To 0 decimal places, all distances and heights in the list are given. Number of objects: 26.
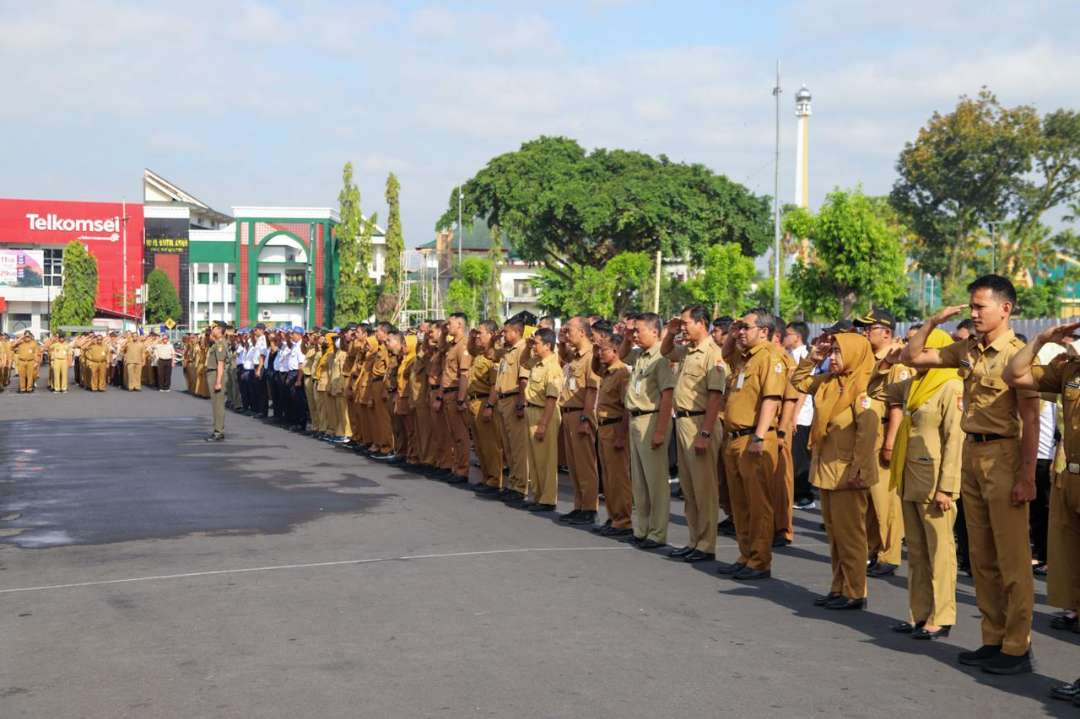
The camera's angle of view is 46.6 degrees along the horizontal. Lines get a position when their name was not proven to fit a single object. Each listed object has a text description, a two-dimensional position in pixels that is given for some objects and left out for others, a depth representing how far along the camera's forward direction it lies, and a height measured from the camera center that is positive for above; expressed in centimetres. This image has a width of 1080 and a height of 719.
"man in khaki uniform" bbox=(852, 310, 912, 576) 931 -157
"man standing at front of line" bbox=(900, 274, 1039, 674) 666 -89
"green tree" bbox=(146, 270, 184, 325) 8900 +35
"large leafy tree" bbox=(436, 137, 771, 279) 5403 +458
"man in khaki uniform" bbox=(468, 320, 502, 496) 1471 -120
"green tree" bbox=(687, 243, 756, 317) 5019 +126
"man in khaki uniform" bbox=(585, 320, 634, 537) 1168 -118
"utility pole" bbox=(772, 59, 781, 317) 4226 +266
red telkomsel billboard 8900 +524
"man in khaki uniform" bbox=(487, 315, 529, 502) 1392 -124
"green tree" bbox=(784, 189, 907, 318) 4284 +196
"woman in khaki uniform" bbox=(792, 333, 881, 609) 823 -98
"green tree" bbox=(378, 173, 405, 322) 8100 +398
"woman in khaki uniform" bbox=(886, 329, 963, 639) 741 -114
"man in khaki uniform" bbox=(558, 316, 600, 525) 1240 -120
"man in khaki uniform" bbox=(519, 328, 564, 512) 1319 -123
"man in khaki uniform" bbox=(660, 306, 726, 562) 1012 -94
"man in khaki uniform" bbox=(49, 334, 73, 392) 3841 -185
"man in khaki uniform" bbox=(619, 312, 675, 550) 1083 -107
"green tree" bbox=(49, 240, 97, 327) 7606 +74
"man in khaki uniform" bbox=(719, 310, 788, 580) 941 -97
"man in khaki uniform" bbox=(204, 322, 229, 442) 2081 -124
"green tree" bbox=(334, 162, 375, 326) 8131 +316
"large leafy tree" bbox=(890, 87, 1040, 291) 4644 +532
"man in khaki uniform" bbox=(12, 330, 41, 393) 3947 -185
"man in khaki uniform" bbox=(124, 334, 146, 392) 4025 -188
